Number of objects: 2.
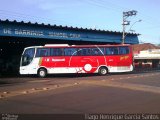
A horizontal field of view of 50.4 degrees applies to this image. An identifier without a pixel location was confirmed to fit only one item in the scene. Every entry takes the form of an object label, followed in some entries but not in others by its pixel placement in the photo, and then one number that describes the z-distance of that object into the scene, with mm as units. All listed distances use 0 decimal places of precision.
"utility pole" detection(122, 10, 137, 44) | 27063
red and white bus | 16526
